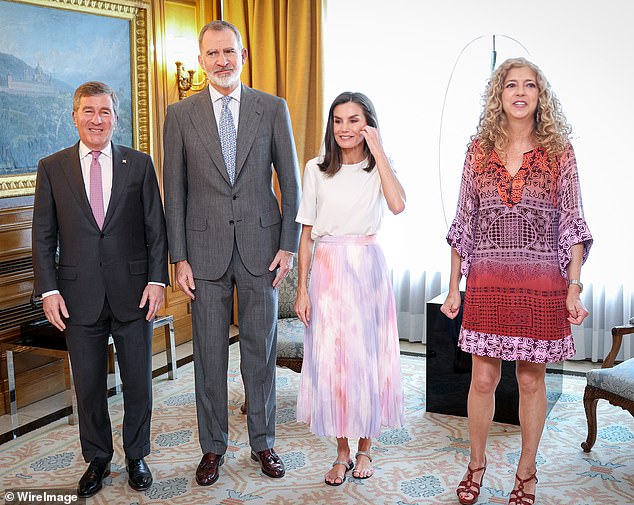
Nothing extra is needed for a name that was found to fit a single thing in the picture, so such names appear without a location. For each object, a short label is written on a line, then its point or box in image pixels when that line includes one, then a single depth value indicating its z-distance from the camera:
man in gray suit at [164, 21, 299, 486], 3.12
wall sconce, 5.36
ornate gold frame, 4.81
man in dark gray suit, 3.01
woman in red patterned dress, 2.81
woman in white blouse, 3.13
